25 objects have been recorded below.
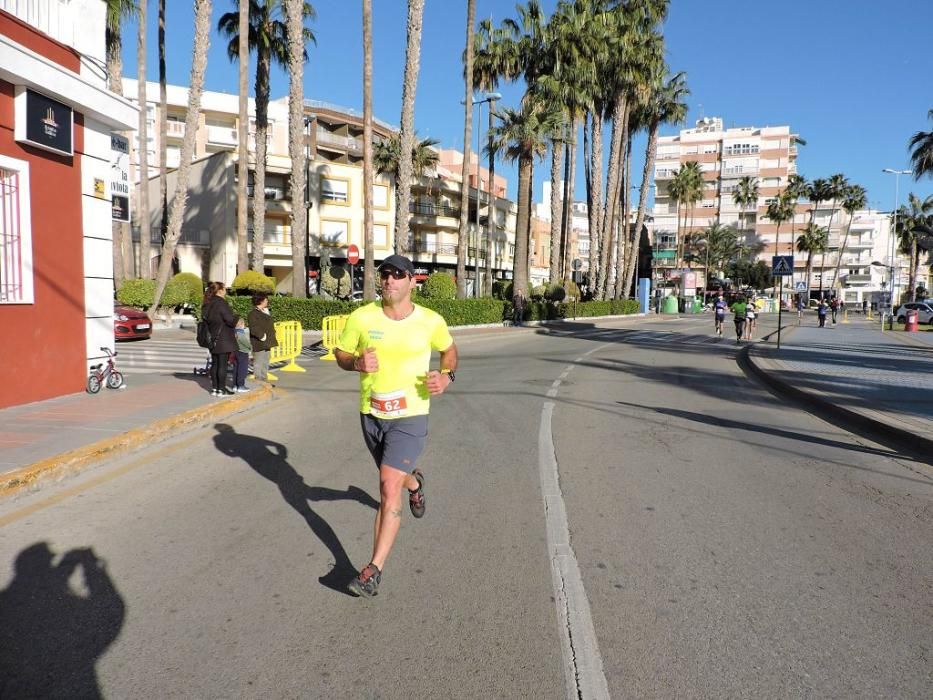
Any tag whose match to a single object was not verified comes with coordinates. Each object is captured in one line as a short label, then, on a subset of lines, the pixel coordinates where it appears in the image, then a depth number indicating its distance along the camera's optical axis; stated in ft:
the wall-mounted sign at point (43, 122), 27.86
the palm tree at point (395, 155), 175.83
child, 34.91
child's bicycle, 32.48
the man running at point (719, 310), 99.27
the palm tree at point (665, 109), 163.73
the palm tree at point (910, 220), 274.65
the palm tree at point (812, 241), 296.92
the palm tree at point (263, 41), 106.22
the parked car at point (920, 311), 142.00
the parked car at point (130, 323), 67.31
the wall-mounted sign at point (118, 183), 35.42
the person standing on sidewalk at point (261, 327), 37.72
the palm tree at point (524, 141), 111.34
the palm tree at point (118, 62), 90.20
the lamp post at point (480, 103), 119.96
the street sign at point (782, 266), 73.26
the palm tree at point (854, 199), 277.03
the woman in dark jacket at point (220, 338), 33.58
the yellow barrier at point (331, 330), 59.93
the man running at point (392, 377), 12.64
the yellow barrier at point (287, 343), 52.03
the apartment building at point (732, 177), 318.86
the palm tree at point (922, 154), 169.68
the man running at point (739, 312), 83.71
